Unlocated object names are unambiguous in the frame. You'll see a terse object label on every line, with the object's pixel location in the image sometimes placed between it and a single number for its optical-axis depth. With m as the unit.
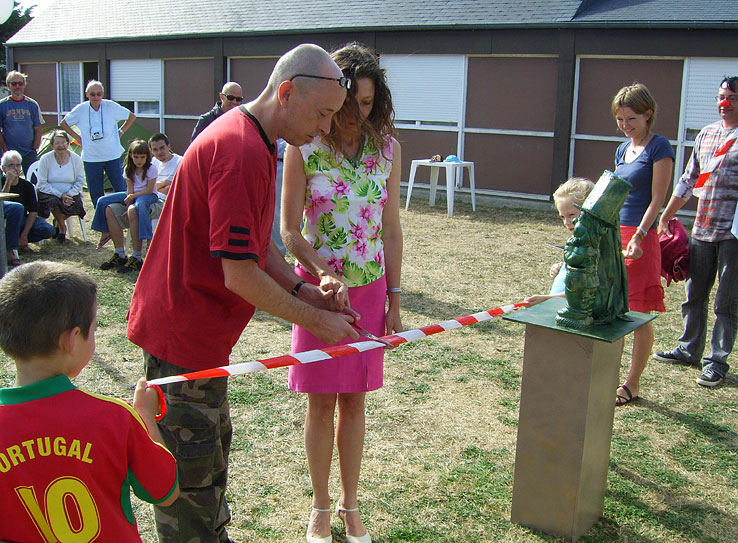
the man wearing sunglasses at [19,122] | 10.16
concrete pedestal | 2.92
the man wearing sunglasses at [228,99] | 8.12
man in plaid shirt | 4.91
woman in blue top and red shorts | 4.27
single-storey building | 12.40
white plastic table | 12.39
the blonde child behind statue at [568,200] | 3.62
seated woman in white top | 9.17
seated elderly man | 8.48
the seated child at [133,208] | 8.09
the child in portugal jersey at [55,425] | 1.62
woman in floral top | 2.81
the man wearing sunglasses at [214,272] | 2.10
